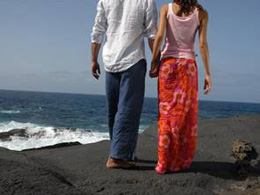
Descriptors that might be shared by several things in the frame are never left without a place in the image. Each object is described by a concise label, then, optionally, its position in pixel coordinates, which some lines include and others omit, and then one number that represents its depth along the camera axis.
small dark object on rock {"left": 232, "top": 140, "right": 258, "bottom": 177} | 4.05
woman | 3.64
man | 3.79
